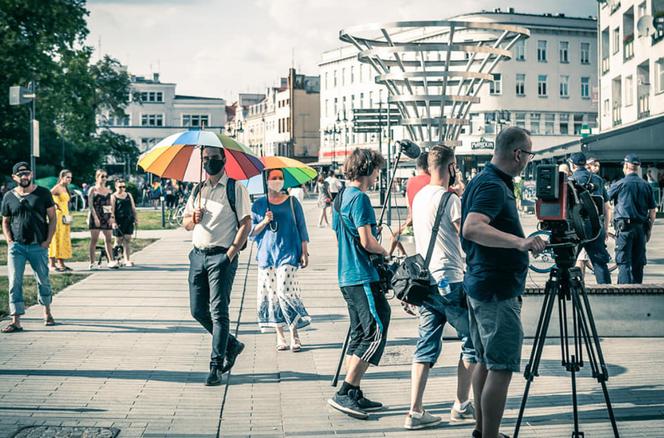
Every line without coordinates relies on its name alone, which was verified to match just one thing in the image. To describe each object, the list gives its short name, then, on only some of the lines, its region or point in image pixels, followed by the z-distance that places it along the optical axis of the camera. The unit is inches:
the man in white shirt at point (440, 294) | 240.1
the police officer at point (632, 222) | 451.2
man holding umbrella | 297.3
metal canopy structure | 1408.7
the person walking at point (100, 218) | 682.8
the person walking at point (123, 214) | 699.4
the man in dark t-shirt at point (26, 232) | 394.6
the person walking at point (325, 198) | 1266.7
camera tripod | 210.4
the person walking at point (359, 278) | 253.6
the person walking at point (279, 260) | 358.6
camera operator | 196.7
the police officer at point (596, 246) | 446.6
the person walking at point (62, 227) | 652.7
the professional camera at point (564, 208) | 203.8
